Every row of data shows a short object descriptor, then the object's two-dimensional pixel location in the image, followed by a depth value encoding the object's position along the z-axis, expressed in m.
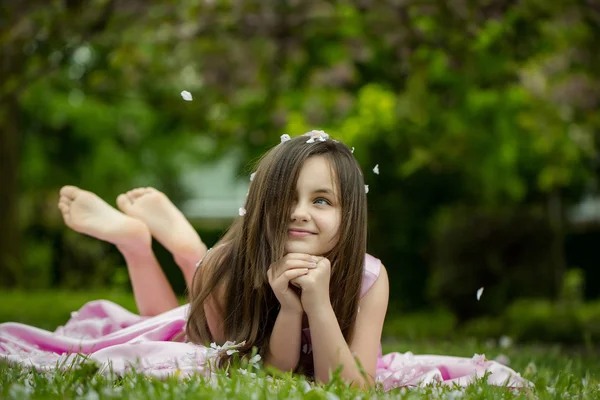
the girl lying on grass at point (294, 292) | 2.54
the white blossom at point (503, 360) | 3.67
